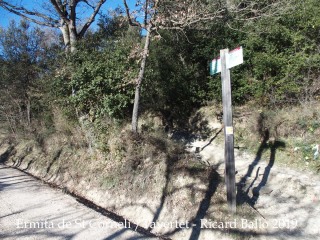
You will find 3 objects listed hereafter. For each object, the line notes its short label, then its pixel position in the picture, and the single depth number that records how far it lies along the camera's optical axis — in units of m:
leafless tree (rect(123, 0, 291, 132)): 7.05
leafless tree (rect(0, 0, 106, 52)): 10.29
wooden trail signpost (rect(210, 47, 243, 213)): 4.40
